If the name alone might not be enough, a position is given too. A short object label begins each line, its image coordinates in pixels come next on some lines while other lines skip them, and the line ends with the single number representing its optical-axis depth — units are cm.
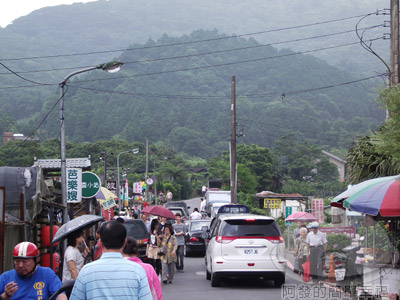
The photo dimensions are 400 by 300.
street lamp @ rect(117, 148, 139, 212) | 4381
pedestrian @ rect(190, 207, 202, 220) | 3090
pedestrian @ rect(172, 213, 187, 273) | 1921
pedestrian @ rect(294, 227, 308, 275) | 1772
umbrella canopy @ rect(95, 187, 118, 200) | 2652
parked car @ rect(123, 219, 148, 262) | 1869
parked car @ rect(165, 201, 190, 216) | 4896
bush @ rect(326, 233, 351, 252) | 1874
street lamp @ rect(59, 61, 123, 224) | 1756
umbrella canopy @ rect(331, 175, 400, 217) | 1037
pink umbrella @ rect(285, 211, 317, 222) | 2169
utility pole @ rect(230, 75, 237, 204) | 3708
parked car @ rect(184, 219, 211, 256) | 2550
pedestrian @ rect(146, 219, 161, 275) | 1577
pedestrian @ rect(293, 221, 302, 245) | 1966
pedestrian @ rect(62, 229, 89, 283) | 946
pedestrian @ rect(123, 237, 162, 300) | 695
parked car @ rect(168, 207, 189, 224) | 3734
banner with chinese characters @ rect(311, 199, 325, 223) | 2647
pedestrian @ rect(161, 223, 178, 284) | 1648
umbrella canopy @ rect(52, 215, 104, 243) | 912
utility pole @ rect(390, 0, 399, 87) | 1680
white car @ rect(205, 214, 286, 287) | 1452
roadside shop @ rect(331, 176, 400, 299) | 1048
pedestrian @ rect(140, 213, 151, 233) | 1988
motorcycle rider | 618
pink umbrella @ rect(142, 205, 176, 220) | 1920
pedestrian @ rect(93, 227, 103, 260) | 1130
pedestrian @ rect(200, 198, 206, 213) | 4978
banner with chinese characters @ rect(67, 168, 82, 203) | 1916
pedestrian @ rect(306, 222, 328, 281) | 1642
